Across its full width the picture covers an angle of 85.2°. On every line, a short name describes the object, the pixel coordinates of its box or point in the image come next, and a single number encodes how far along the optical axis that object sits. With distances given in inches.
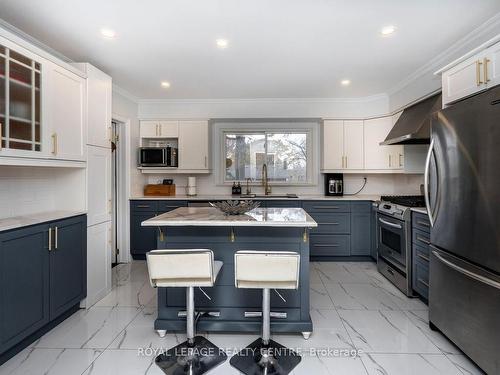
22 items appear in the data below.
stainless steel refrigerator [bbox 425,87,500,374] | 64.8
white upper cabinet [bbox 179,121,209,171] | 176.6
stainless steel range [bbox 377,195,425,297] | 116.4
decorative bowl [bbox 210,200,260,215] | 91.0
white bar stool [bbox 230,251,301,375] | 69.1
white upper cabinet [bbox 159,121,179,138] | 177.5
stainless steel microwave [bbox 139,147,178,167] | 169.3
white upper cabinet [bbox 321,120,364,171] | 172.4
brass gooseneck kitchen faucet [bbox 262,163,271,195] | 183.3
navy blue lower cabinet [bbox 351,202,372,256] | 161.6
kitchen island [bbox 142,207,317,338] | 88.0
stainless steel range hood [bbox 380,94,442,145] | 120.6
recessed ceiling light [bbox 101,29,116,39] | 94.7
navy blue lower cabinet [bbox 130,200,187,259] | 163.6
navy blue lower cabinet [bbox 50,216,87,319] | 90.9
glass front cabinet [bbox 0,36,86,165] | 77.2
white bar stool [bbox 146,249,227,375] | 70.3
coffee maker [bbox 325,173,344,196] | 178.9
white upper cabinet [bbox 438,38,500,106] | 72.0
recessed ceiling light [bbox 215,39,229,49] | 101.2
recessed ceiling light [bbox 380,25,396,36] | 92.4
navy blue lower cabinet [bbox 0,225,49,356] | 73.5
